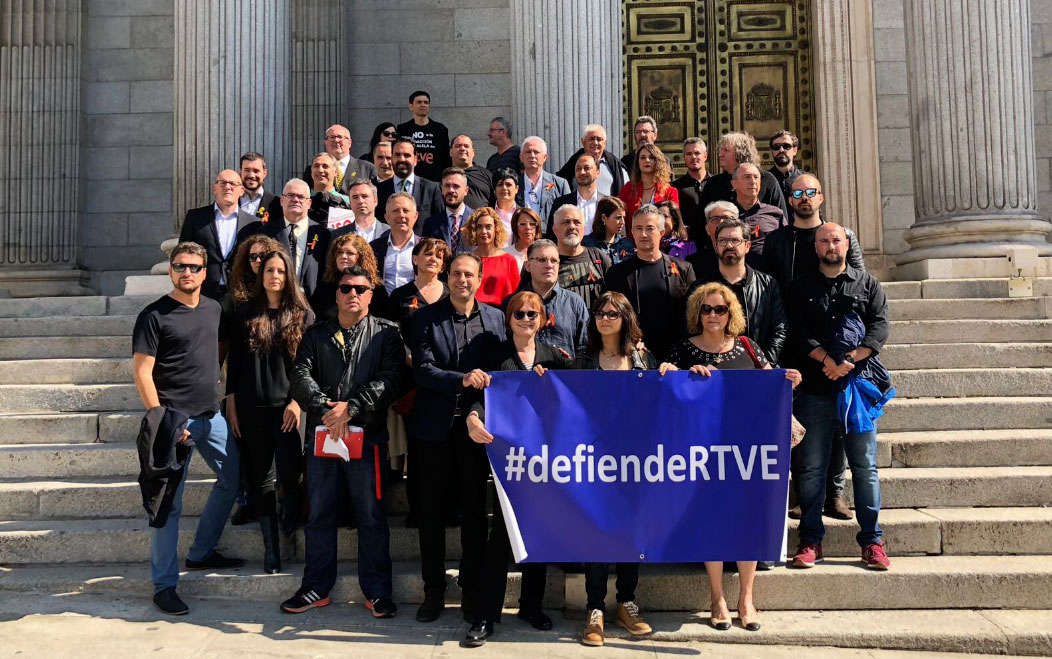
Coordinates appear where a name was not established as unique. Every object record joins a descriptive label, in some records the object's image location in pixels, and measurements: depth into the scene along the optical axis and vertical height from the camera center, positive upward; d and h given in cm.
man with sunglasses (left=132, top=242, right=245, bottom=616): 573 -2
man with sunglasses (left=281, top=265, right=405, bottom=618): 570 -30
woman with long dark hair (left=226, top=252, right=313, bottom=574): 610 -9
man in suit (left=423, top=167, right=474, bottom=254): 762 +129
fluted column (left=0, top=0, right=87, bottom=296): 1329 +345
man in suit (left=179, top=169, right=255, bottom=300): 761 +122
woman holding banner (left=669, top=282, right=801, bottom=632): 548 +10
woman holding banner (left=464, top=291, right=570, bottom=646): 541 -38
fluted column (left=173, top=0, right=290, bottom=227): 1019 +312
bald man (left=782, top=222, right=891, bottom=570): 588 -1
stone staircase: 568 -92
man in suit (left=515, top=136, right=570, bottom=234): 827 +166
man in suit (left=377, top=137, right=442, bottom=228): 844 +171
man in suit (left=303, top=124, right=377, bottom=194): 883 +204
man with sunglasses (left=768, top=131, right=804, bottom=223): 815 +184
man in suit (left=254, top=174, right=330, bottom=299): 723 +109
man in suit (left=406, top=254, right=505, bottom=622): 561 -32
